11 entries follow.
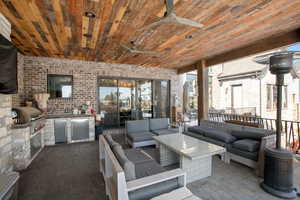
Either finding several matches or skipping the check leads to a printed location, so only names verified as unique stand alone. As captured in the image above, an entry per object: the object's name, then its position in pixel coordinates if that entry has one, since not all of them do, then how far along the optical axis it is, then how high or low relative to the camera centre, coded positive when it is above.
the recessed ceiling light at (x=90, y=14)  2.32 +1.50
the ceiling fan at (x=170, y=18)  1.75 +1.13
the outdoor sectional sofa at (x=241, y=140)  2.62 -0.93
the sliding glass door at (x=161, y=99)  6.84 +0.05
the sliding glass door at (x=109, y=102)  5.84 -0.08
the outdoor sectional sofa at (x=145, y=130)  3.81 -0.97
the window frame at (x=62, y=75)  4.93 +0.91
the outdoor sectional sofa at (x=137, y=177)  1.34 -0.91
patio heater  2.06 -0.97
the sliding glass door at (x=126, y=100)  6.16 +0.01
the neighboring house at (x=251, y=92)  7.81 +0.45
